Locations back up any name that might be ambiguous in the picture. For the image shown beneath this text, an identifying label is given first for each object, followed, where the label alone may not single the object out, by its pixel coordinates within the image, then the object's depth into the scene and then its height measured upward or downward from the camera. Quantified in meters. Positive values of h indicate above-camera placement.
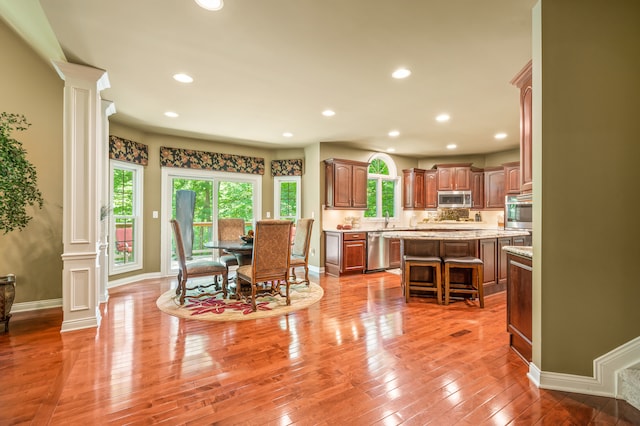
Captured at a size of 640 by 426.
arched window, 6.86 +0.61
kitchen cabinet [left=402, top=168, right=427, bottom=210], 7.00 +0.60
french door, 5.35 +0.24
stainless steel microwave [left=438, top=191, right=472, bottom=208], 6.85 +0.36
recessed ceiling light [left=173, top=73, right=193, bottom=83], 3.06 +1.44
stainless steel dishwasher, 5.80 -0.74
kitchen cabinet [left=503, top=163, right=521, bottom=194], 6.05 +0.76
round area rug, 3.30 -1.12
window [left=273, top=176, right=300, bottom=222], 6.32 +0.37
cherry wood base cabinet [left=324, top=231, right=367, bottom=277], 5.48 -0.72
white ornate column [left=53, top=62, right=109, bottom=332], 2.87 +0.18
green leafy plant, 2.69 +0.28
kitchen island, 3.96 -0.47
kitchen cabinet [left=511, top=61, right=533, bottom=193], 2.31 +0.69
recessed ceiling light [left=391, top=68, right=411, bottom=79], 2.95 +1.44
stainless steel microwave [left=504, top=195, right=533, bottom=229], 5.39 +0.01
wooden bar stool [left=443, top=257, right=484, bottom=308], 3.68 -0.75
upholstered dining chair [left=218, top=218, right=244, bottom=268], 5.15 -0.27
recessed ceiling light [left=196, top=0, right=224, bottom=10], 1.98 +1.42
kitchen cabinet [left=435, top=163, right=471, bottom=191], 6.80 +0.87
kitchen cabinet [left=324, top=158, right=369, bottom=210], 5.84 +0.62
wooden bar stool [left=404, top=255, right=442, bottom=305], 3.78 -0.73
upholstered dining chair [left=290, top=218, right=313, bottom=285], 4.41 -0.51
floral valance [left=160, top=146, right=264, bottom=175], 5.29 +1.02
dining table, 3.82 -0.45
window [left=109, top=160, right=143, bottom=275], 4.70 -0.06
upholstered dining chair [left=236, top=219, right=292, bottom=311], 3.47 -0.49
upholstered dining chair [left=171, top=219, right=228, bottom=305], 3.61 -0.70
